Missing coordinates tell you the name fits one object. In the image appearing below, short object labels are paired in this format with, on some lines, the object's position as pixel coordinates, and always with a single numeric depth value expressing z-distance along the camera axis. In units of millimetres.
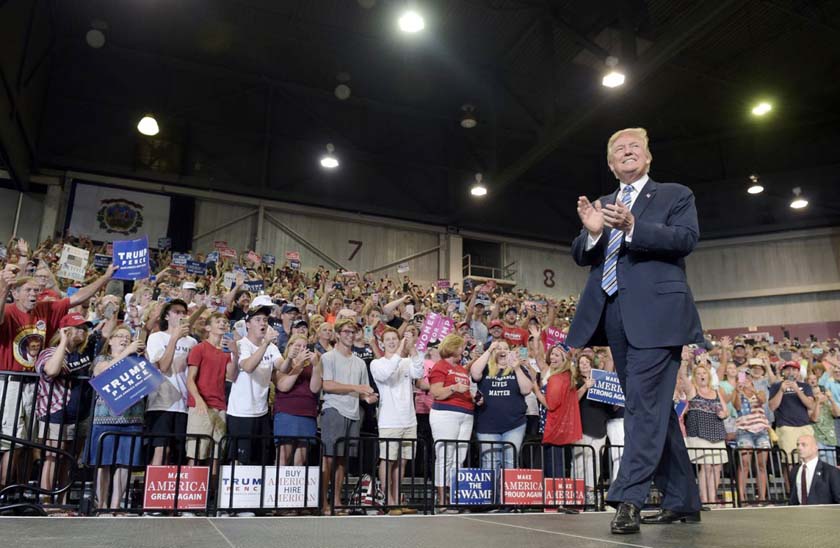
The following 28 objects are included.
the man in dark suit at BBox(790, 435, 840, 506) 6520
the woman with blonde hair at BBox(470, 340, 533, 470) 6582
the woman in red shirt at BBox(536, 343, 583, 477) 6574
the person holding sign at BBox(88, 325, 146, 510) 5102
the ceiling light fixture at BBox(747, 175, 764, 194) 21609
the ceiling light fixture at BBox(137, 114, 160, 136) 17312
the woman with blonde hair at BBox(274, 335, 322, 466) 5973
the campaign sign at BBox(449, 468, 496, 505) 5441
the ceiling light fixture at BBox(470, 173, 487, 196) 19922
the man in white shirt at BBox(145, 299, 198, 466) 5664
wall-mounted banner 17344
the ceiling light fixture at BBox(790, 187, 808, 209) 21297
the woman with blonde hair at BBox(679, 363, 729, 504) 7355
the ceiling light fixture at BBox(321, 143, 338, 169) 19547
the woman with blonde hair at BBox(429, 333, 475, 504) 6398
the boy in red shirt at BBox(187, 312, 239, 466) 5824
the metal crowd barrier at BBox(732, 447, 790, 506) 7301
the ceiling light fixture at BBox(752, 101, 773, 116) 19172
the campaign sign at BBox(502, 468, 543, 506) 5566
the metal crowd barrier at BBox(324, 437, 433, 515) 5289
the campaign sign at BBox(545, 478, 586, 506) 5707
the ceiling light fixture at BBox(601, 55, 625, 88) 13074
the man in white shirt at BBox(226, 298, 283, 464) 5898
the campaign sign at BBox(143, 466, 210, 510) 4602
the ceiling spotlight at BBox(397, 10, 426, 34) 11773
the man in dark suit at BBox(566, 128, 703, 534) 2605
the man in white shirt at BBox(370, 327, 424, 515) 6359
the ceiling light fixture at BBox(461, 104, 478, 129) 19555
